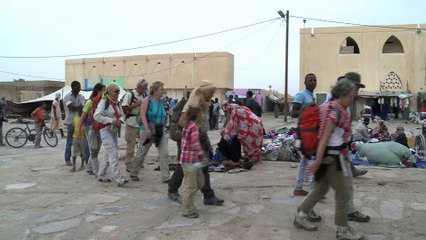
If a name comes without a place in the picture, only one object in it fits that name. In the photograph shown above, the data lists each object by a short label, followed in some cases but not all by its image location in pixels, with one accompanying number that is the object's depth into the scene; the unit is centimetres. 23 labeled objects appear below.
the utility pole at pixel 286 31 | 2634
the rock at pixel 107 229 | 439
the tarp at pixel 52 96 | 2788
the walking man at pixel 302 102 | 546
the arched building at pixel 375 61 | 3106
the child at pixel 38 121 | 1255
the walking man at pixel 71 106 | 823
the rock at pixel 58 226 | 444
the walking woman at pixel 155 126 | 636
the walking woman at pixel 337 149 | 384
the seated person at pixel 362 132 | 1065
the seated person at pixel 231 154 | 785
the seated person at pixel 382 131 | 1180
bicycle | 1282
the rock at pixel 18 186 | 656
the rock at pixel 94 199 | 558
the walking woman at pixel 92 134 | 706
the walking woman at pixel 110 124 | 646
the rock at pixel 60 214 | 483
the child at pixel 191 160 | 471
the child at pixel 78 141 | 782
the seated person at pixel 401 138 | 983
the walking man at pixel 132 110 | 737
